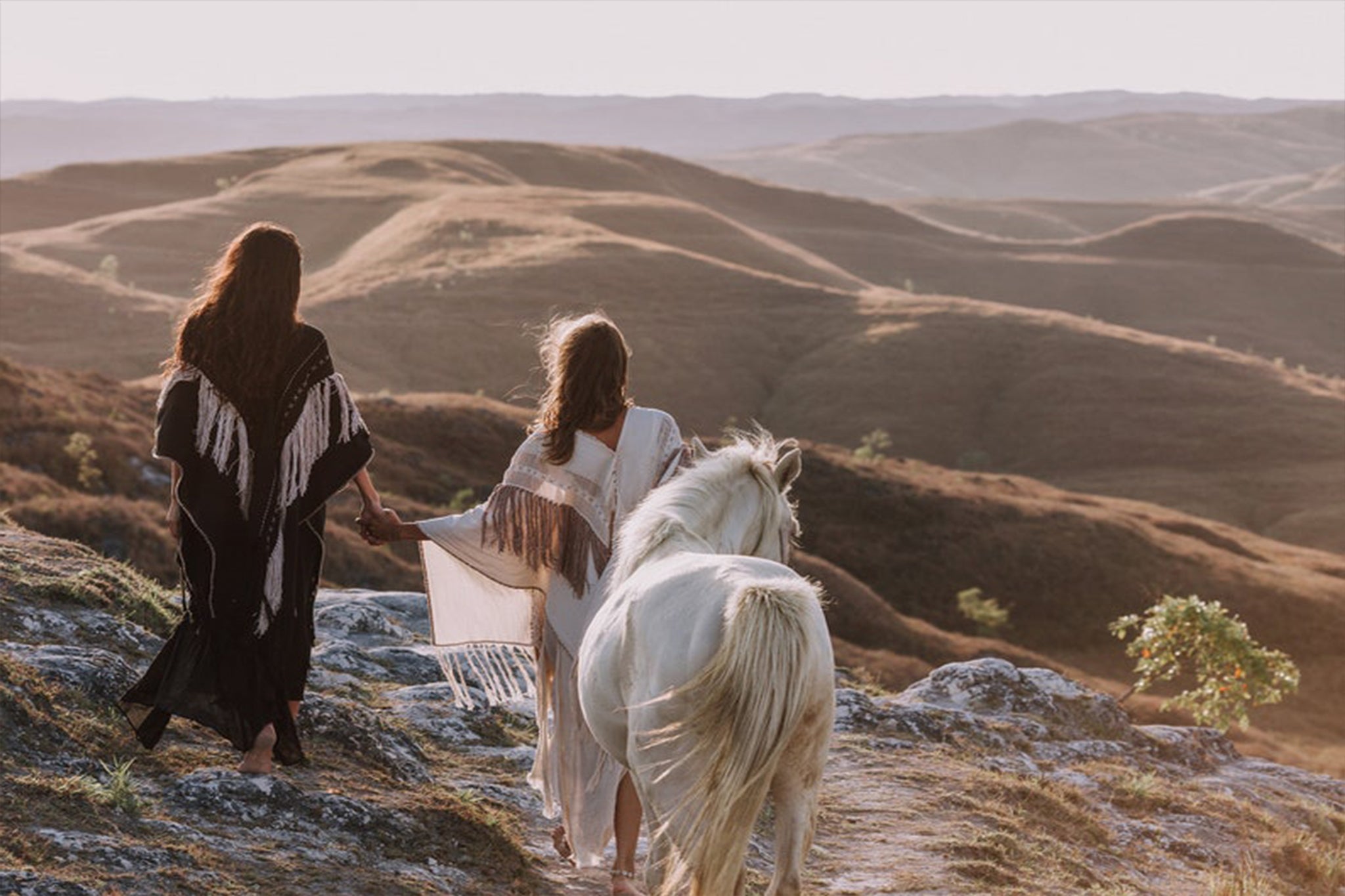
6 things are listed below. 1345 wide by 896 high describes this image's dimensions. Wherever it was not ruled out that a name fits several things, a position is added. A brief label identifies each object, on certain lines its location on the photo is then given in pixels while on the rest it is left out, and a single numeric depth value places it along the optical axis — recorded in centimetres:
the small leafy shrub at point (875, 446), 4968
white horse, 534
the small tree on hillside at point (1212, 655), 2095
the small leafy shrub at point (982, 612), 3584
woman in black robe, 674
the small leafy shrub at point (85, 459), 2594
